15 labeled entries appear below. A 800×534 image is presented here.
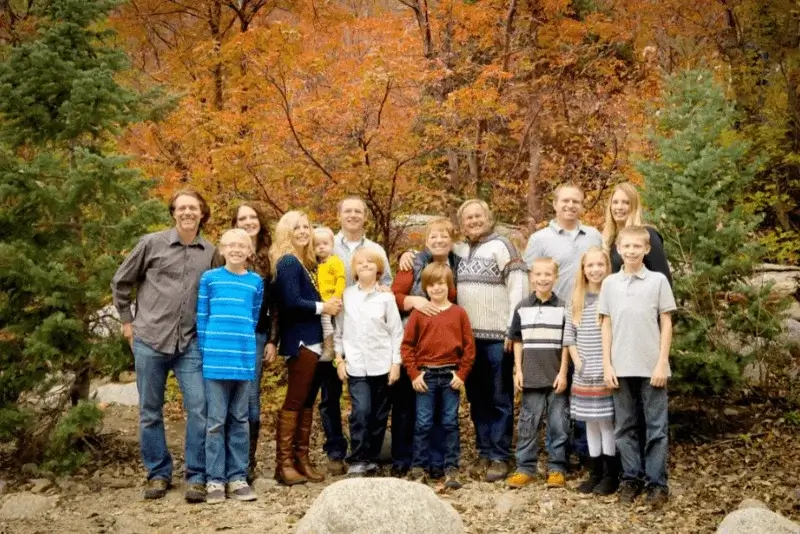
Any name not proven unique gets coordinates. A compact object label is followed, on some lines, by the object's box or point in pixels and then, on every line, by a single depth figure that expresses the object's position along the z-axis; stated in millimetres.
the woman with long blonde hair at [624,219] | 5648
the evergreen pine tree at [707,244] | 6719
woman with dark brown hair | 5895
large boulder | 4348
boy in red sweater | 5812
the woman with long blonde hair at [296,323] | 5836
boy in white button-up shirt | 5895
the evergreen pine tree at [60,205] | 6203
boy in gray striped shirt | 5832
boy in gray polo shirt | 5277
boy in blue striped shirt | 5477
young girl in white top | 5590
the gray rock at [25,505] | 5543
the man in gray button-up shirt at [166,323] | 5566
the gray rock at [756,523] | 4203
